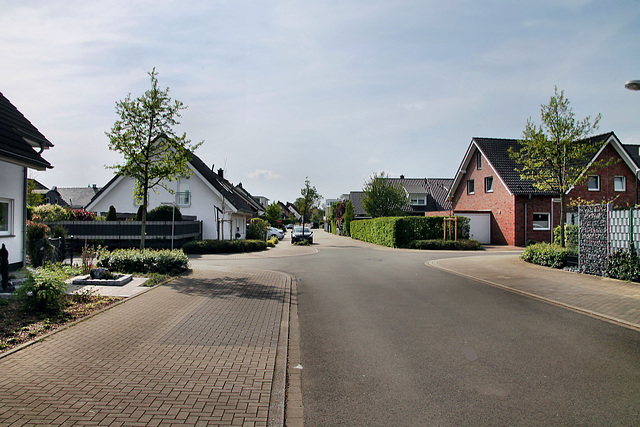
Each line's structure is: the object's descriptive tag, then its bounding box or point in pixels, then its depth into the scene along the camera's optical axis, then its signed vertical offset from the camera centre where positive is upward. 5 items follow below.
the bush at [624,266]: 11.60 -1.18
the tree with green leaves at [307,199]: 67.62 +3.71
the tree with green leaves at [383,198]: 46.25 +2.59
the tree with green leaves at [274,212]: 80.15 +1.83
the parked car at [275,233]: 50.99 -1.38
